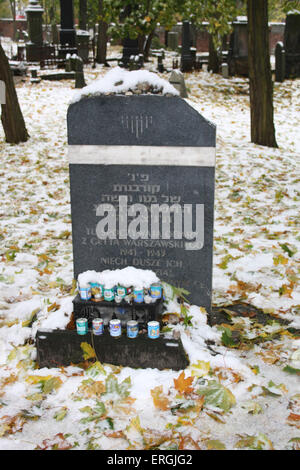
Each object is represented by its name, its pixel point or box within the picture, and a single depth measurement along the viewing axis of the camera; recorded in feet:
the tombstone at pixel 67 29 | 75.87
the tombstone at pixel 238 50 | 66.95
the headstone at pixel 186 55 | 73.15
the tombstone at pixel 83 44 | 81.19
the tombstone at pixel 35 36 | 75.66
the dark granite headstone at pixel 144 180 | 12.18
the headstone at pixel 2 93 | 24.20
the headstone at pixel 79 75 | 55.26
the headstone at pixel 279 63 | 63.57
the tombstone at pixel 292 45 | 63.62
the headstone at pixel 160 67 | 73.09
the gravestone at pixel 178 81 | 45.36
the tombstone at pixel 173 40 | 111.45
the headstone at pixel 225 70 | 67.17
